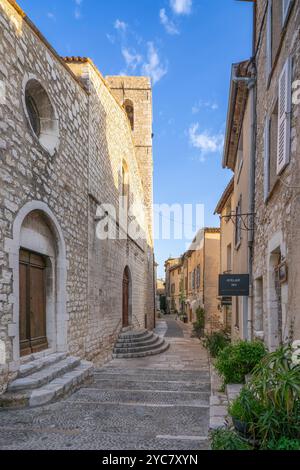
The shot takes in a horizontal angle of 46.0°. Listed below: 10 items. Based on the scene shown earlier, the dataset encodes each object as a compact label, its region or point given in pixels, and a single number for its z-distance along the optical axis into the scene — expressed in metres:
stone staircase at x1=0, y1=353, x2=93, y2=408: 4.17
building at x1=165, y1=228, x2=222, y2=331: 18.19
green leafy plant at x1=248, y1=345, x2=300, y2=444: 2.44
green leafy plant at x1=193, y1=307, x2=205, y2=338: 17.11
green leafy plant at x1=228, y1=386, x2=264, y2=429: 2.63
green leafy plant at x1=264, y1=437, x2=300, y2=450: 2.30
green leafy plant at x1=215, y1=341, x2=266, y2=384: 4.83
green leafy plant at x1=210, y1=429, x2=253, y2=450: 2.45
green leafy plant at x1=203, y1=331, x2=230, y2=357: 8.32
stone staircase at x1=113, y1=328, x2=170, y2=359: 10.27
